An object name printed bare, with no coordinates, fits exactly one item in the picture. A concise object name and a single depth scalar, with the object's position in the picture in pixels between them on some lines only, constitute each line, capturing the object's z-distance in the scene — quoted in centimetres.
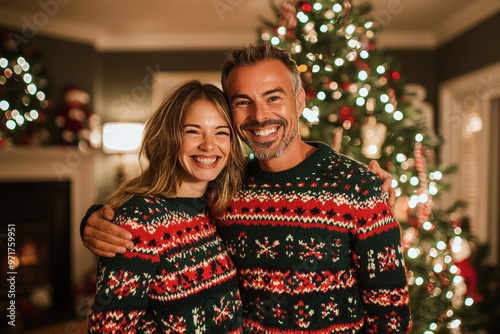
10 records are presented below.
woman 116
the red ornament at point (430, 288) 223
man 126
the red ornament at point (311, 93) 229
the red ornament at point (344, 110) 233
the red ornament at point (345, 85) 228
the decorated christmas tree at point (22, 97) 330
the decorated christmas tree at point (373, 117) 221
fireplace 357
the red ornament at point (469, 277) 274
